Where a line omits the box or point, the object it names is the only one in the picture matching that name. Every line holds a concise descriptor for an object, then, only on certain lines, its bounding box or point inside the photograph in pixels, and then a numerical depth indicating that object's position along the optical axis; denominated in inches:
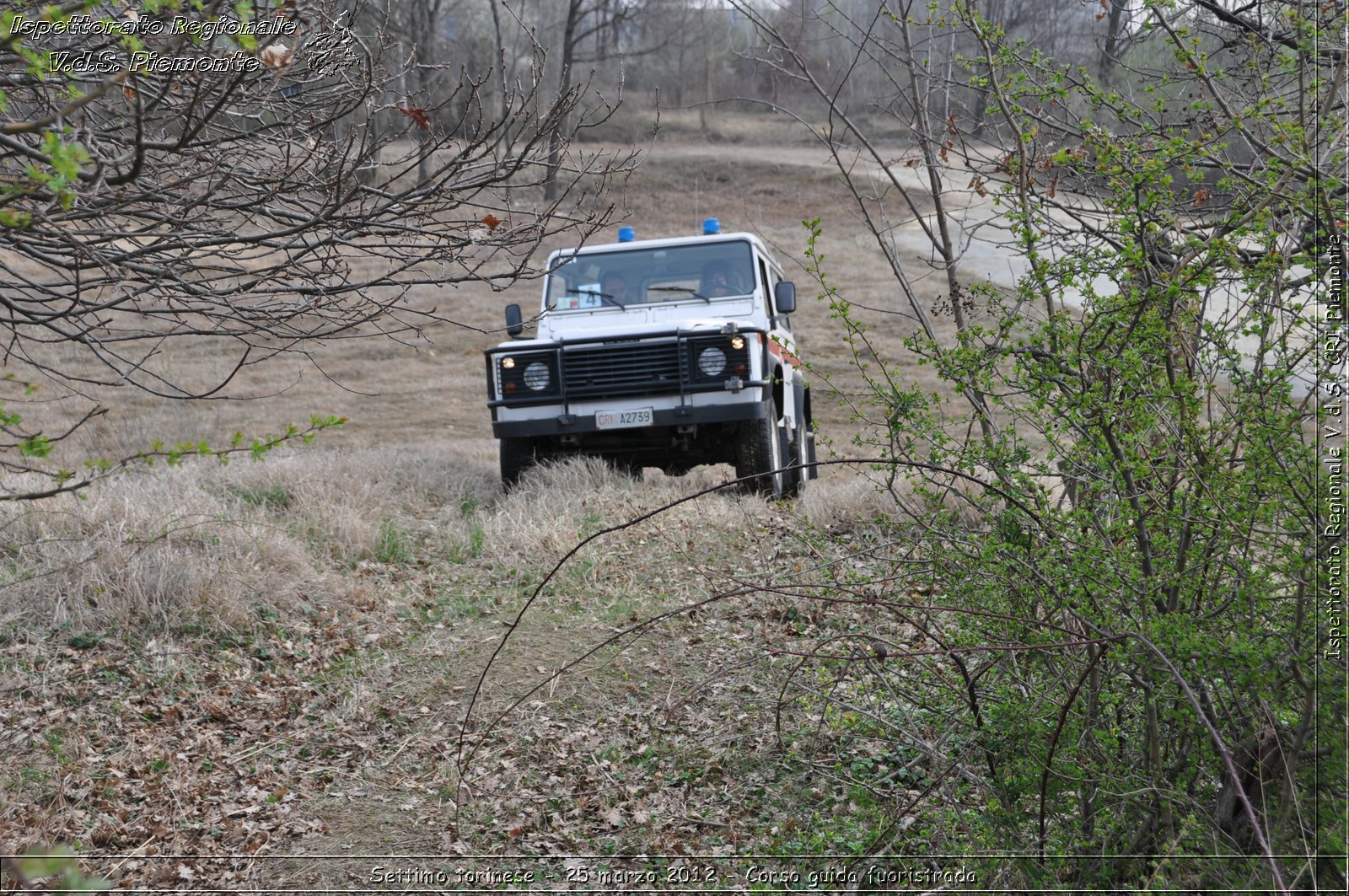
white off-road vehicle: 302.7
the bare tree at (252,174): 112.0
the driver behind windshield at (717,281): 348.5
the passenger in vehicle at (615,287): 343.9
